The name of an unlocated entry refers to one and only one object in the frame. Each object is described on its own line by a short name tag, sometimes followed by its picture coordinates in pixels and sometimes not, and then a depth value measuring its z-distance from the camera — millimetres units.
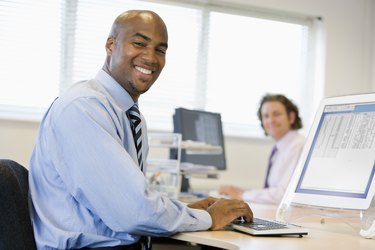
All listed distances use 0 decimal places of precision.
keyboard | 1525
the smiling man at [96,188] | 1423
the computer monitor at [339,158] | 1718
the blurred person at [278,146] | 3299
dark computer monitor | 3342
